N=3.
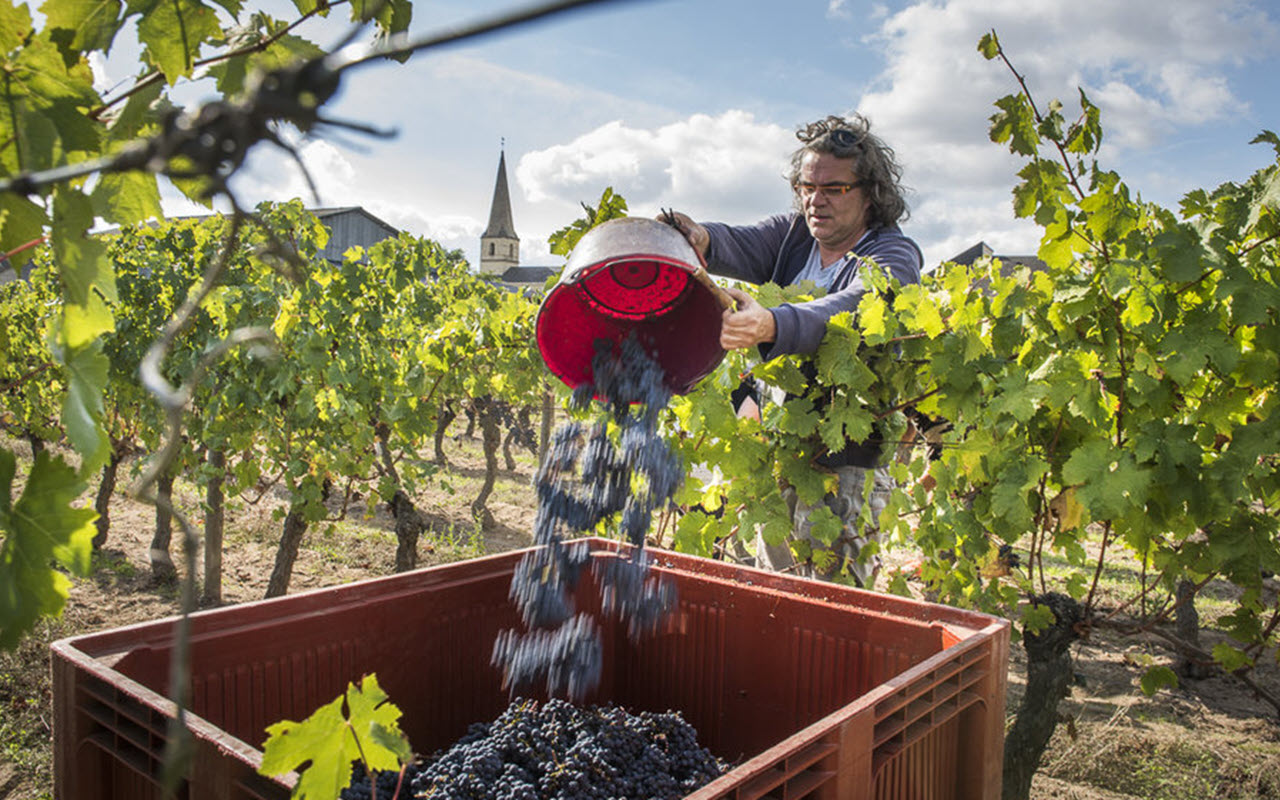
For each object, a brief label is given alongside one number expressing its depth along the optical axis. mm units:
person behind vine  2609
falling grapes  2090
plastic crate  1217
